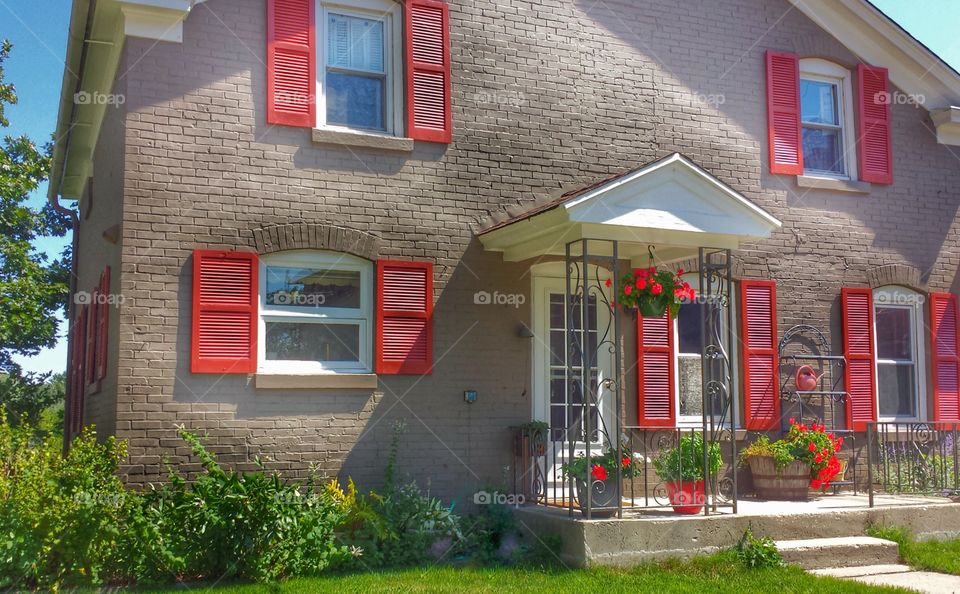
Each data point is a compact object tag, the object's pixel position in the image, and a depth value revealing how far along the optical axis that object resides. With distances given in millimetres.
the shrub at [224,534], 7766
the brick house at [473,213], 8930
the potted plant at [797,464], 10445
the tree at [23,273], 20375
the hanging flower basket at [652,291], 8977
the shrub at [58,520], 7418
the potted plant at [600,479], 8484
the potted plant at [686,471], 8852
